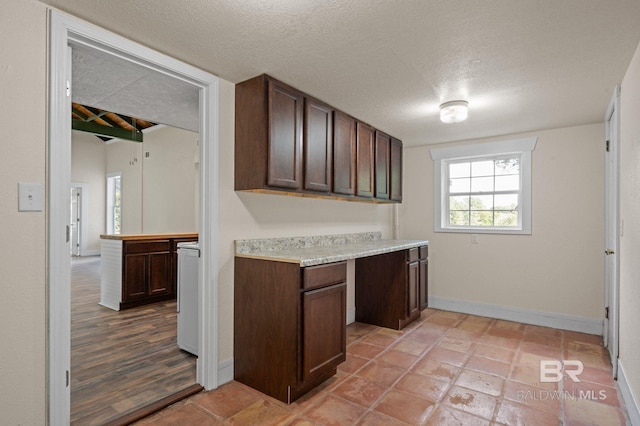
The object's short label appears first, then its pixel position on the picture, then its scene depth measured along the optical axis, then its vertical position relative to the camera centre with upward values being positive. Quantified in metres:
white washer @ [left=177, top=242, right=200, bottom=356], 2.95 -0.75
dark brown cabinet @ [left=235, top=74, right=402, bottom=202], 2.51 +0.57
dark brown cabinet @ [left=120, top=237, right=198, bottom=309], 4.46 -0.81
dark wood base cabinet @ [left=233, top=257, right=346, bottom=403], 2.24 -0.79
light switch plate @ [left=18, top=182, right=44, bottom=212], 1.63 +0.08
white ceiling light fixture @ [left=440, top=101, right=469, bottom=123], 3.00 +0.91
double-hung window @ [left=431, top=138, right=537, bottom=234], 4.09 +0.33
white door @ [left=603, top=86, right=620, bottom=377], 2.68 -0.17
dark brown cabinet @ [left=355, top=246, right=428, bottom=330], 3.75 -0.87
